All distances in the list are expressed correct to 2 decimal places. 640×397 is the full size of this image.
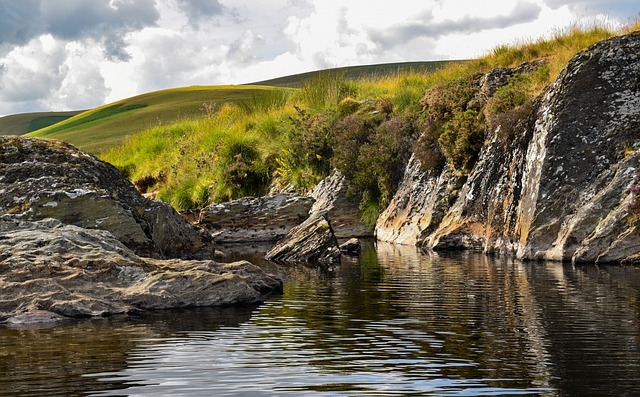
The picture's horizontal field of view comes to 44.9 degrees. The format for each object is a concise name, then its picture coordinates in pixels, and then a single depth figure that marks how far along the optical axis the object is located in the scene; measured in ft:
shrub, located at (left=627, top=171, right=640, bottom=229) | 66.44
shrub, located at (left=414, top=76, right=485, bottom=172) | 92.89
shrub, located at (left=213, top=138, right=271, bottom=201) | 138.51
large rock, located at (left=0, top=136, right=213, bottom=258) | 66.54
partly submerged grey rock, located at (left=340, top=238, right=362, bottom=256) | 86.93
